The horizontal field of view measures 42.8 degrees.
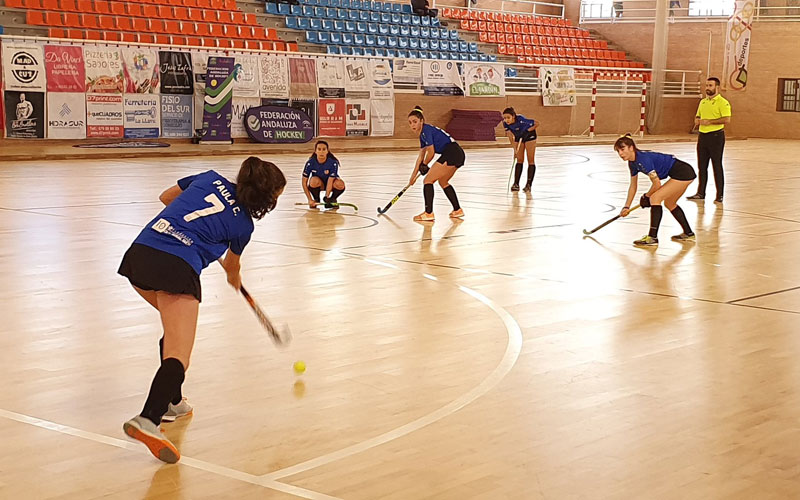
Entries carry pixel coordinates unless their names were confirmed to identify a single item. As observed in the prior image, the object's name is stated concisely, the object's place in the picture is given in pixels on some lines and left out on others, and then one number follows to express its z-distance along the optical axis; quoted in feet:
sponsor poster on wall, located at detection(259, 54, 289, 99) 76.02
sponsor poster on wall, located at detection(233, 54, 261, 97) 74.08
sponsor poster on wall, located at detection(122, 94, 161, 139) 68.80
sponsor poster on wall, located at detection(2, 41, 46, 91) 62.95
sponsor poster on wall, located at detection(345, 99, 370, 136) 83.25
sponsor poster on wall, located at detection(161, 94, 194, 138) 71.00
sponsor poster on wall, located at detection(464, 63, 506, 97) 93.25
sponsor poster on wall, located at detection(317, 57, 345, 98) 79.92
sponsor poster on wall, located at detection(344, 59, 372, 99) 82.02
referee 47.06
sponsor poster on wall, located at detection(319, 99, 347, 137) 80.94
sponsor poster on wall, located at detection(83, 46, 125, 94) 66.44
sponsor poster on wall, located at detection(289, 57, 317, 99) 77.87
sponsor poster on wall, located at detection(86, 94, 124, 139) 67.00
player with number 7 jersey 13.51
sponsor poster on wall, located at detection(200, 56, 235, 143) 72.33
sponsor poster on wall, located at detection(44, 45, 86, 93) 64.64
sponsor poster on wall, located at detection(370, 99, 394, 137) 85.35
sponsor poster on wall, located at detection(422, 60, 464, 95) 89.30
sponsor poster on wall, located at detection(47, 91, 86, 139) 65.21
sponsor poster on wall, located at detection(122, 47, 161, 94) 68.08
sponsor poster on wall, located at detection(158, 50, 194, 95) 70.08
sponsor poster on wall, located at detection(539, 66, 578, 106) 102.17
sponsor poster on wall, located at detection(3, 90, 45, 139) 63.52
